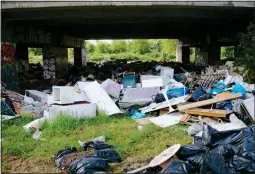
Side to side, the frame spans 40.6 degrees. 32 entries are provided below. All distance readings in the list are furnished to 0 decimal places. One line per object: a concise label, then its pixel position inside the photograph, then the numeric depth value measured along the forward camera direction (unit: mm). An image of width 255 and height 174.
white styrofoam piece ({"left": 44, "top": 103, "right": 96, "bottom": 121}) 9453
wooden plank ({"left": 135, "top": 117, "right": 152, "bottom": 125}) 9422
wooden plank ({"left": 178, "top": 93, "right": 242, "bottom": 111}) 9438
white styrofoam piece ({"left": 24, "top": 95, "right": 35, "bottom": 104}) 11805
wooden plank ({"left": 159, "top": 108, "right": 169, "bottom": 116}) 10195
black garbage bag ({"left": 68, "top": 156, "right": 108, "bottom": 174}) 5823
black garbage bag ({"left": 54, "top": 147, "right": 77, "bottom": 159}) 6895
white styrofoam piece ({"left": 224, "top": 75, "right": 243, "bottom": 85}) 11574
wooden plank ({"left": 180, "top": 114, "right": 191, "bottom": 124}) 9047
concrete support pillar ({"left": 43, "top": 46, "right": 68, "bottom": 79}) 22469
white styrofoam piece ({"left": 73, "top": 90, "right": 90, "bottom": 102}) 10168
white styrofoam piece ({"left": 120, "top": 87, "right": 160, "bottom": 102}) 11773
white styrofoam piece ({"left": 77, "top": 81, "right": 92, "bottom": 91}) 10918
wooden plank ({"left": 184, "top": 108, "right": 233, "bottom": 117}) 8734
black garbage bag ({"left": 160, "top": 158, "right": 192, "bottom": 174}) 5438
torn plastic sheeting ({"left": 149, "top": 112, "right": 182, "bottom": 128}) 9148
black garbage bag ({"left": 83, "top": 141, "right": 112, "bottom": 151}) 6949
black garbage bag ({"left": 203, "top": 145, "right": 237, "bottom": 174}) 5645
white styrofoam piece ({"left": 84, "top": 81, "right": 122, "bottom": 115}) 10180
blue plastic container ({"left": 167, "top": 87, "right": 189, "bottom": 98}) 11078
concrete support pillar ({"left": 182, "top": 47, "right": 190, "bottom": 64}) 36353
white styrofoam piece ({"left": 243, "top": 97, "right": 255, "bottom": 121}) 7715
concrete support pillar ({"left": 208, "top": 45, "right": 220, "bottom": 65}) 26422
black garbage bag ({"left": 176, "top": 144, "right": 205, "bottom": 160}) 6156
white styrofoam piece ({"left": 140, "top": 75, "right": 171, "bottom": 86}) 12552
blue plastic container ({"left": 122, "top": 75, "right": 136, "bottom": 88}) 12289
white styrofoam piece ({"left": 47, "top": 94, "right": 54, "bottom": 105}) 10508
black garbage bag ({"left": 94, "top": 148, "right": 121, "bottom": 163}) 6494
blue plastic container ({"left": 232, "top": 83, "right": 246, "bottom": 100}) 9898
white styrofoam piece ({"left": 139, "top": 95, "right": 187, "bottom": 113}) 10117
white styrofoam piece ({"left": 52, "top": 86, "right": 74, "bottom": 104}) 9625
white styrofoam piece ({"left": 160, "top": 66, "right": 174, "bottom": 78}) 14216
